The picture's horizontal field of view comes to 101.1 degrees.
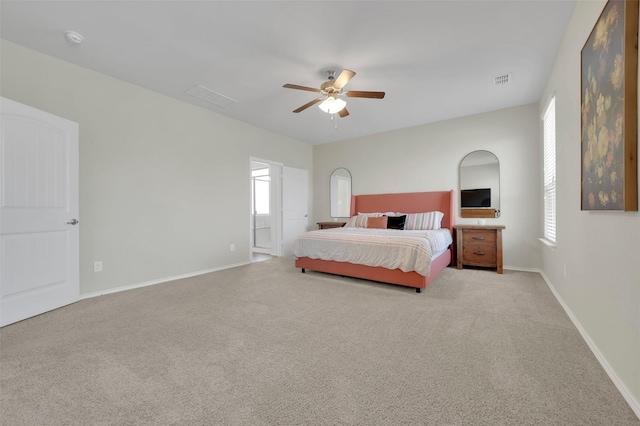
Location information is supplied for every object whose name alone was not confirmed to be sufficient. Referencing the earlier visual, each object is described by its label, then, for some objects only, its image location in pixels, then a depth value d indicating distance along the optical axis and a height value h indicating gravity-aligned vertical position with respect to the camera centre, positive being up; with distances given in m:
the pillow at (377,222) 4.79 -0.17
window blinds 3.15 +0.54
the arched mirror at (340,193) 6.23 +0.49
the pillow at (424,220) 4.59 -0.13
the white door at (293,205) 5.97 +0.18
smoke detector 2.52 +1.71
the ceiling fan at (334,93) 2.83 +1.40
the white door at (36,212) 2.42 +0.01
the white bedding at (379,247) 3.16 -0.46
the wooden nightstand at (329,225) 5.84 -0.27
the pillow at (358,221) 5.04 -0.17
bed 3.24 -0.52
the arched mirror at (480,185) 4.52 +0.50
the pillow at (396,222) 4.75 -0.17
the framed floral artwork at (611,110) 1.31 +0.59
